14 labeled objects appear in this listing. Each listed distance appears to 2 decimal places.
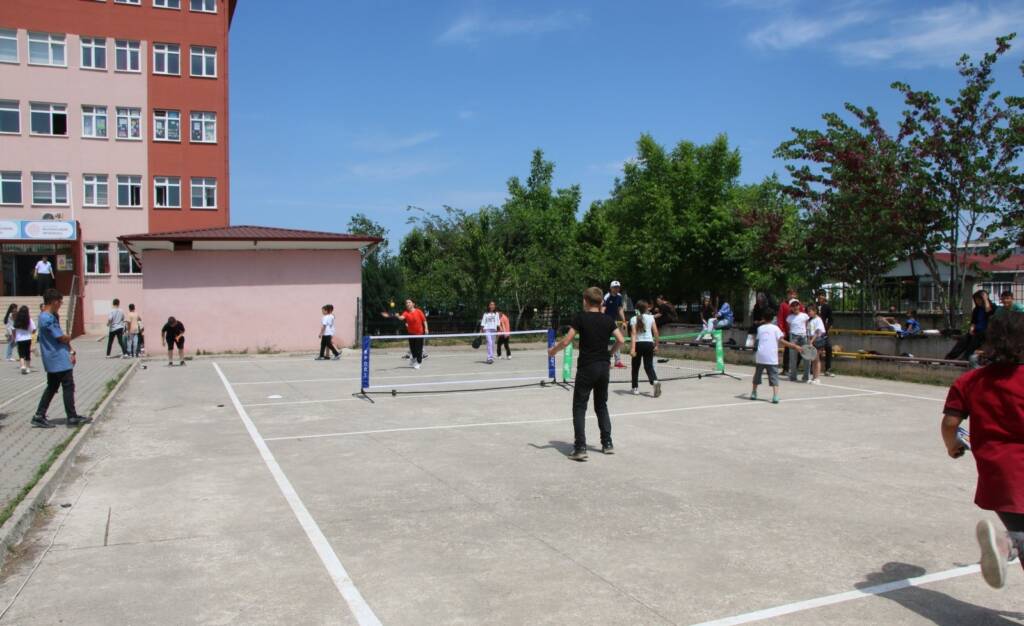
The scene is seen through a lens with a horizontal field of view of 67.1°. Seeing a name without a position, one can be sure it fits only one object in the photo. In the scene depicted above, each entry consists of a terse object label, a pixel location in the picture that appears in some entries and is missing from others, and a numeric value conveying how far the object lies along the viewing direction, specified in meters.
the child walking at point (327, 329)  24.02
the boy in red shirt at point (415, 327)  20.55
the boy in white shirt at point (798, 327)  15.96
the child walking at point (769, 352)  13.02
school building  37.91
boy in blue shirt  10.15
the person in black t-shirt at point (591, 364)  8.48
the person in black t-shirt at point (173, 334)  21.81
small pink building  26.91
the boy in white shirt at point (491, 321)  23.43
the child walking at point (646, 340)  13.63
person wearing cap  16.91
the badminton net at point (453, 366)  15.77
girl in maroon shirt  3.84
